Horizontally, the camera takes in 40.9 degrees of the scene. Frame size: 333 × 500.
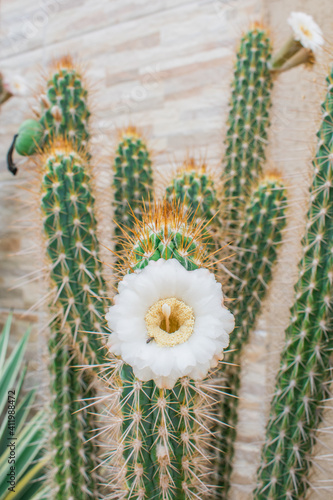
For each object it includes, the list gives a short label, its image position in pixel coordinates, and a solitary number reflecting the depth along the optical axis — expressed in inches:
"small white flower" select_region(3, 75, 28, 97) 64.4
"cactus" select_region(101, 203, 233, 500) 21.8
